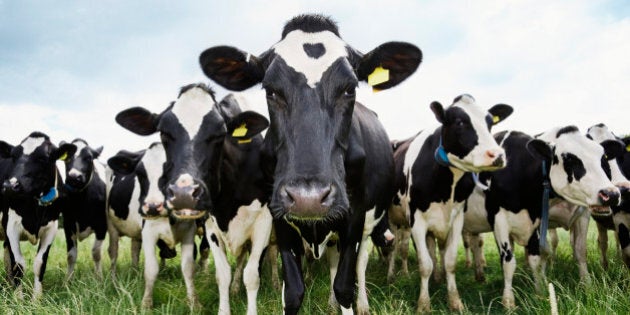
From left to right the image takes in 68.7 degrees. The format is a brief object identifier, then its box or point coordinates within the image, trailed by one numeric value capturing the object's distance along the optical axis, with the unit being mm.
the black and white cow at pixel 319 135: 2639
